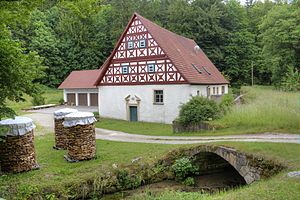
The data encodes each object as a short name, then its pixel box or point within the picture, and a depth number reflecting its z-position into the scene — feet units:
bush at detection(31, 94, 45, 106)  131.44
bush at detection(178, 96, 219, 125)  65.31
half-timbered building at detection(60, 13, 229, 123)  83.25
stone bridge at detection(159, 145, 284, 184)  37.22
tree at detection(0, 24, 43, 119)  27.12
